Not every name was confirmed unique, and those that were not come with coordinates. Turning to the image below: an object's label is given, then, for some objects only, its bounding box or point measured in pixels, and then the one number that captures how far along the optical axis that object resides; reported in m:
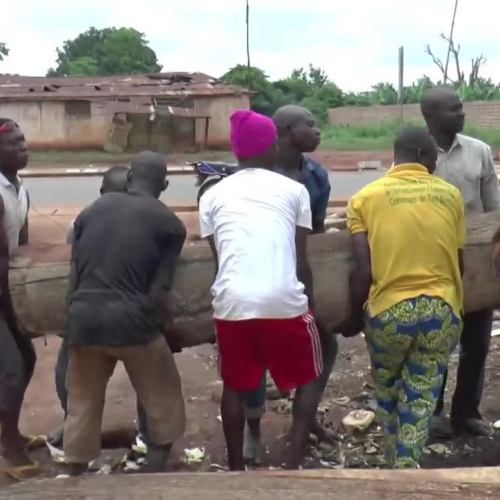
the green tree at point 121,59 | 42.22
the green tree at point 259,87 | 28.42
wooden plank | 2.67
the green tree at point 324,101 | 30.84
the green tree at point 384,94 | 32.80
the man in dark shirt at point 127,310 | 3.19
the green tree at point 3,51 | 45.06
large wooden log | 3.64
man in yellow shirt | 3.24
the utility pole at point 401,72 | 26.98
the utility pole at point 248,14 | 19.71
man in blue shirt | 3.80
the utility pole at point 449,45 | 29.23
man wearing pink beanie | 3.11
